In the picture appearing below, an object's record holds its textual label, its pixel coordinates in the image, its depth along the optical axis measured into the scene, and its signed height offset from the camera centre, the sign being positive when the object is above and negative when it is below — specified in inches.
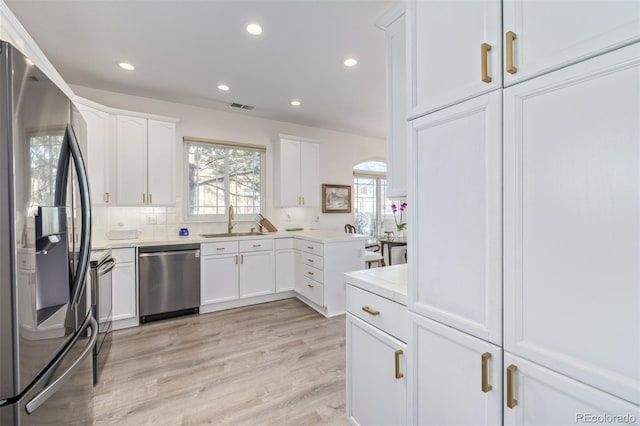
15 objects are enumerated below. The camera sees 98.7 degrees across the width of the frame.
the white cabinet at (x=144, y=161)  127.7 +24.8
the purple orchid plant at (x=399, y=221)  191.8 -9.6
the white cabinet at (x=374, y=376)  49.5 -33.1
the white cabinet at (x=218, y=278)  134.8 -33.2
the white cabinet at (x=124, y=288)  115.6 -32.2
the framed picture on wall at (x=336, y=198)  204.5 +9.7
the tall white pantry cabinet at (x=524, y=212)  26.2 -0.3
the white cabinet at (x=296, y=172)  171.0 +25.2
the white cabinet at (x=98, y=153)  117.3 +26.1
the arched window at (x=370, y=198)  236.8 +11.1
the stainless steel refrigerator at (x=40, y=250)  32.5 -5.2
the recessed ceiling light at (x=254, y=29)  87.7 +59.2
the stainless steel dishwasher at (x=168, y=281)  121.6 -31.4
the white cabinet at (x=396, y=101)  60.7 +25.0
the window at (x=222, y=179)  157.8 +20.0
